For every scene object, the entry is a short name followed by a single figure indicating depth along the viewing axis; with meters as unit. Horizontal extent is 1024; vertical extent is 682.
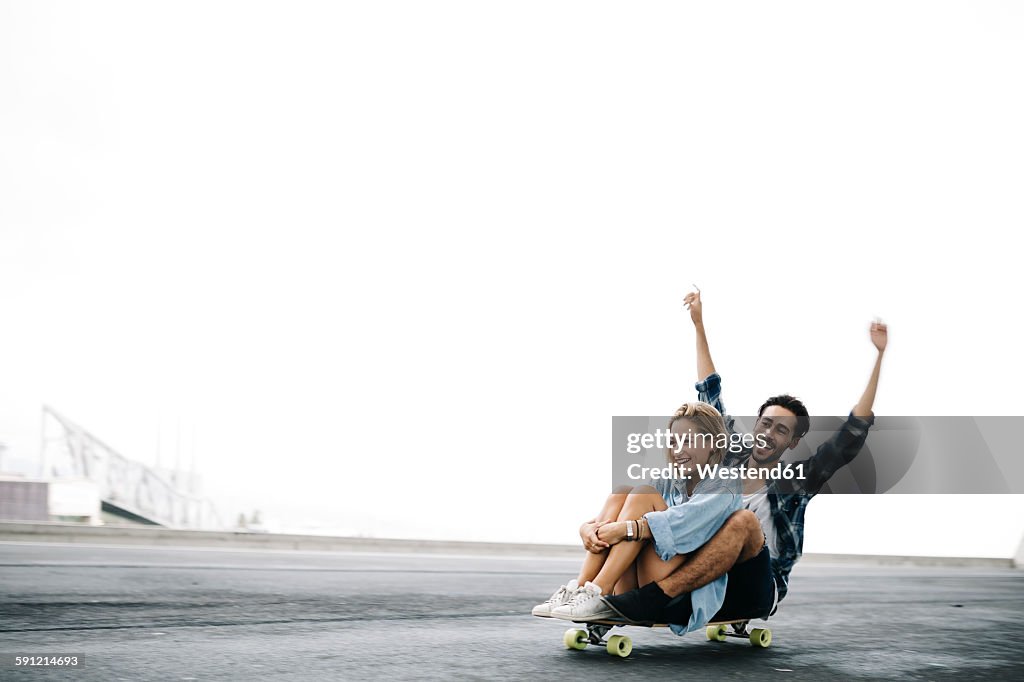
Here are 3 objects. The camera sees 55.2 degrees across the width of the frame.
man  4.13
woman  4.05
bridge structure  32.94
